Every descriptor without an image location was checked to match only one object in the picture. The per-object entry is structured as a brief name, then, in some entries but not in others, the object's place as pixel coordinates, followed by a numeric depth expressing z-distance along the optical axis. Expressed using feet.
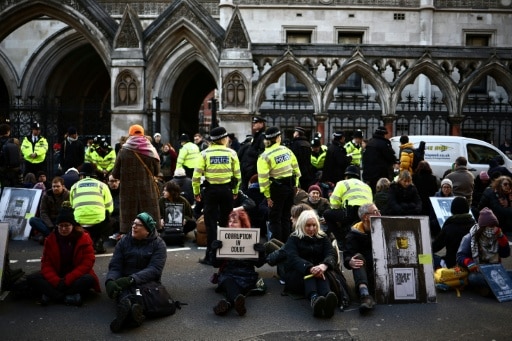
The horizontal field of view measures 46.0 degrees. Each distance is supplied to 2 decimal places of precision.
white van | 47.96
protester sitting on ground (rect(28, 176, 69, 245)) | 32.17
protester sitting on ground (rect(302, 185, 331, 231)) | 32.17
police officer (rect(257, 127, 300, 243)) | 28.17
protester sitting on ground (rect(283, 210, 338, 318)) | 21.76
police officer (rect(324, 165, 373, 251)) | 29.60
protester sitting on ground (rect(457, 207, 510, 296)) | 23.70
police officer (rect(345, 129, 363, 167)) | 44.65
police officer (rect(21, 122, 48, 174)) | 44.01
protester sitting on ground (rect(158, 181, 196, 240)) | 33.27
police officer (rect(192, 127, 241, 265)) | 27.07
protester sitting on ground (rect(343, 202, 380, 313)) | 22.85
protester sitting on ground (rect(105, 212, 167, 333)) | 20.61
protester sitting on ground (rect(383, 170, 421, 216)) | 31.42
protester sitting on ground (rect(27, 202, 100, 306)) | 22.20
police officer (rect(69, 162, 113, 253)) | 29.50
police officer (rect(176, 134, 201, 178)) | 43.11
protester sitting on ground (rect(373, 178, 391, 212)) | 32.58
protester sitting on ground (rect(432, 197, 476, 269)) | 25.16
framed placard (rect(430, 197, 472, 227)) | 34.47
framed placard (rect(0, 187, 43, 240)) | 35.14
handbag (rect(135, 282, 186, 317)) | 20.63
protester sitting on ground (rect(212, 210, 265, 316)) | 22.22
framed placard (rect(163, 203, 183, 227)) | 33.19
